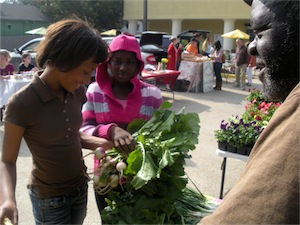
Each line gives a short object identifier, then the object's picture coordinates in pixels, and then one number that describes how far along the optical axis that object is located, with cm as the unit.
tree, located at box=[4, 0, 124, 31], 2692
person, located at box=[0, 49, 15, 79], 728
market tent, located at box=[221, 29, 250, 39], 1676
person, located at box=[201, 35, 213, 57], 1503
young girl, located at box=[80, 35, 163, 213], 221
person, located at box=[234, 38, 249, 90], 1141
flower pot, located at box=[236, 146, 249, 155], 328
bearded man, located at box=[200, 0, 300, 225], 64
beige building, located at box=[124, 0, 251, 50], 2269
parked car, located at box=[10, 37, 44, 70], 1259
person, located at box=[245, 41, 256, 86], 1136
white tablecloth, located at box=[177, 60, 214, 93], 1059
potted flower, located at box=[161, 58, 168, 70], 962
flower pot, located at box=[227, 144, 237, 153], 335
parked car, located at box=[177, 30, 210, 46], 1920
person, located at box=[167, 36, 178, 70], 1082
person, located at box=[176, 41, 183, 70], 1160
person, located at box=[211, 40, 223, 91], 1159
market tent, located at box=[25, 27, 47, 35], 1858
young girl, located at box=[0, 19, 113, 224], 161
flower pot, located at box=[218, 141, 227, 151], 342
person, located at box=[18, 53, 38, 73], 809
